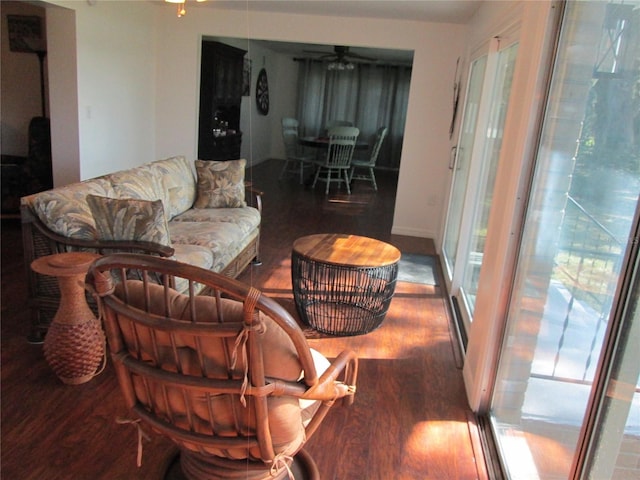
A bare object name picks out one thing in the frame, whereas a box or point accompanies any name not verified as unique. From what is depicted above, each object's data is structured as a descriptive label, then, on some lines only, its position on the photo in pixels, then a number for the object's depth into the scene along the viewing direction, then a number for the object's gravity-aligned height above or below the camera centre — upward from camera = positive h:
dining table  7.81 -0.40
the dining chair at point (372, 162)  7.59 -0.61
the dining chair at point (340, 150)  7.20 -0.45
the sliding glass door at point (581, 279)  1.19 -0.40
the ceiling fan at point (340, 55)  7.37 +1.01
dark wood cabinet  6.32 +0.09
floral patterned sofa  2.47 -0.66
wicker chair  1.21 -0.66
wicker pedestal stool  2.21 -1.02
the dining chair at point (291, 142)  8.01 -0.44
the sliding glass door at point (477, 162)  3.13 -0.21
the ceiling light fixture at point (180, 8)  2.37 +0.47
